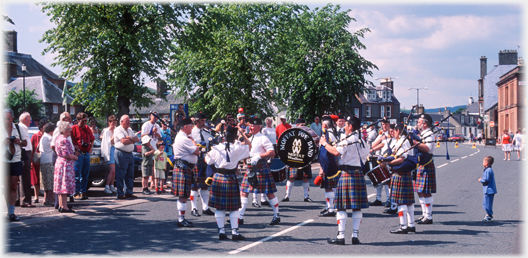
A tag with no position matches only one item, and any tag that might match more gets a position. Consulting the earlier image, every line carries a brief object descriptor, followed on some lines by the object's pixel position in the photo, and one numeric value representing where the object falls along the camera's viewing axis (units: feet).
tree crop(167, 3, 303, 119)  86.28
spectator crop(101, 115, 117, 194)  37.78
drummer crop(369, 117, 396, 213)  31.60
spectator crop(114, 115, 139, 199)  35.29
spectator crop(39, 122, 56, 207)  32.89
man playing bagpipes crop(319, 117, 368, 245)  21.89
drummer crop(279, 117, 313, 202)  33.91
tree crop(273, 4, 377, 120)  93.81
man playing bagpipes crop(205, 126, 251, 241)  22.74
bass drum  30.68
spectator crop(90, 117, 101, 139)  42.68
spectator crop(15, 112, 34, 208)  30.66
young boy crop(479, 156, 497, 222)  27.84
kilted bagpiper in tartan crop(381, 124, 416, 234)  24.47
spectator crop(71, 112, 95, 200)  35.32
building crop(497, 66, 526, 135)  186.63
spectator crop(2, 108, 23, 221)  27.68
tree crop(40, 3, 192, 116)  55.57
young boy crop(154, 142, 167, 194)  40.04
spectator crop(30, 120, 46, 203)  34.24
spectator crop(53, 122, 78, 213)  29.19
